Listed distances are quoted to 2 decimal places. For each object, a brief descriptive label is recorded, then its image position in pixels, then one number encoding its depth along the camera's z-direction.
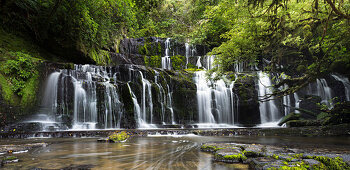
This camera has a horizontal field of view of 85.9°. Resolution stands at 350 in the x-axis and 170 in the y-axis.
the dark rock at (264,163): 2.18
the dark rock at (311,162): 2.25
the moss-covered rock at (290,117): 12.07
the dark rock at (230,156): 2.76
